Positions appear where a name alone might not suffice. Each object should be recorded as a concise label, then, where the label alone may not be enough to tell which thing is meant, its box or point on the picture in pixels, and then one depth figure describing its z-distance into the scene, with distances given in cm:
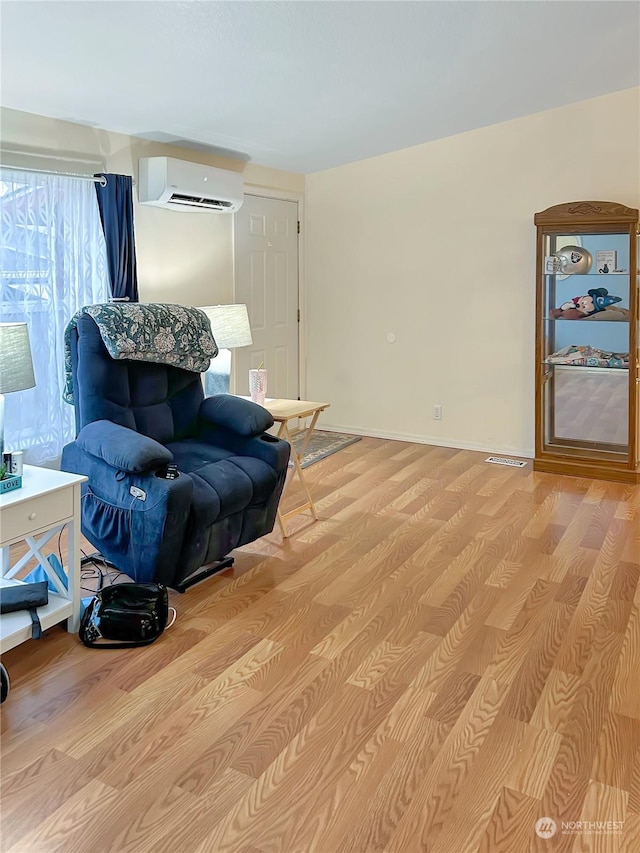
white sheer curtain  363
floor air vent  515
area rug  534
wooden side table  380
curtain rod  352
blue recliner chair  285
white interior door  539
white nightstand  241
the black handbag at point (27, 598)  250
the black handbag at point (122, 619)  261
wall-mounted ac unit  423
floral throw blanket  330
